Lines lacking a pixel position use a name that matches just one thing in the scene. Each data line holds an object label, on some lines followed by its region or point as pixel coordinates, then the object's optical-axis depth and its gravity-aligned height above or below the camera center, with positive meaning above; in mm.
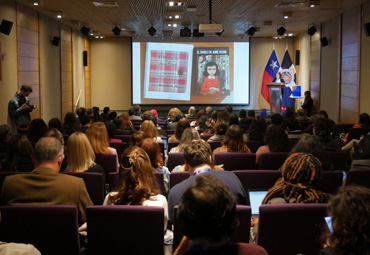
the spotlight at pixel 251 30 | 13789 +1950
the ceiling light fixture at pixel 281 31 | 13133 +1857
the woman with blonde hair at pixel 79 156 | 4133 -585
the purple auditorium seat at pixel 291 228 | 2688 -801
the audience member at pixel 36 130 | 6184 -510
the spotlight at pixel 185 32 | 13281 +1812
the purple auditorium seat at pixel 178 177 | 3992 -736
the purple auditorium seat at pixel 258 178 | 3939 -732
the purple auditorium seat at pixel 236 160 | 5090 -746
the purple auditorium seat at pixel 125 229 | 2705 -821
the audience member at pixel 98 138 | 5215 -520
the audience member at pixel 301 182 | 2846 -556
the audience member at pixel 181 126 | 6613 -476
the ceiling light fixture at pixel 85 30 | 13572 +1893
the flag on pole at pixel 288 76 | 16141 +648
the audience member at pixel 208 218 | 1734 -478
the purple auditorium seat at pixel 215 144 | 6328 -703
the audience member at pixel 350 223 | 1705 -491
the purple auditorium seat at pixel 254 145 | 6402 -723
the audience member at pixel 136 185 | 3057 -628
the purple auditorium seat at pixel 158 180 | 3969 -772
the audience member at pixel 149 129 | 6465 -512
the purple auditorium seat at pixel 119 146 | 6207 -728
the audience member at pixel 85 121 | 7406 -460
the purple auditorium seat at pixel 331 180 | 3986 -755
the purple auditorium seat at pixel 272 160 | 5082 -741
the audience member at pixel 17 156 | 4277 -607
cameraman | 8980 -313
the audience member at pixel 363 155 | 4581 -649
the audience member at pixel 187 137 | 5566 -533
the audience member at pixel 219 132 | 6590 -561
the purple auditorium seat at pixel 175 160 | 5230 -769
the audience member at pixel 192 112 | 12352 -503
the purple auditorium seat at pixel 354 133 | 7457 -636
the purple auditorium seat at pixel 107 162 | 5109 -778
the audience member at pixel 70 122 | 8062 -521
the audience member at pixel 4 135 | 5320 -506
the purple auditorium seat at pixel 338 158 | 5215 -735
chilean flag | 16973 +845
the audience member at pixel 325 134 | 5605 -494
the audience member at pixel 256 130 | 6676 -533
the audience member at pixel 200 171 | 3182 -587
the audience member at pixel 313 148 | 4125 -491
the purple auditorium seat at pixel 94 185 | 3807 -780
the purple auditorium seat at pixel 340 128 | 8798 -654
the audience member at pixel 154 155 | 4516 -620
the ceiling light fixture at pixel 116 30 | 13628 +1909
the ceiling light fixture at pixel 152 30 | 13581 +1911
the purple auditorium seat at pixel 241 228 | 2717 -832
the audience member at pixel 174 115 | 9609 -458
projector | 9727 +1430
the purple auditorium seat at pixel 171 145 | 6387 -727
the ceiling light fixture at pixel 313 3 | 9258 +1882
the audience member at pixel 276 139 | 5352 -533
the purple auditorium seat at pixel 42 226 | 2709 -805
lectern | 14711 -63
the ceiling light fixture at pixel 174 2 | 8783 +1791
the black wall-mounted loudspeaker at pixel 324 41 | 12938 +1523
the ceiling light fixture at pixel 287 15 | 11229 +1995
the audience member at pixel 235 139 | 5456 -550
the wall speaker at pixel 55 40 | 12391 +1441
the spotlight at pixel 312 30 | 13515 +1924
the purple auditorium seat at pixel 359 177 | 4039 -736
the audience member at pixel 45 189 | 3033 -654
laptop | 3527 -812
